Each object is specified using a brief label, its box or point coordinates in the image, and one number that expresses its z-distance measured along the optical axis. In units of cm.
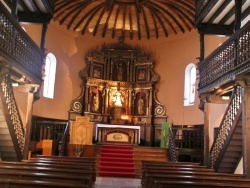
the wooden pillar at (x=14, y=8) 770
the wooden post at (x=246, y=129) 668
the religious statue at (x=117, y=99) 1490
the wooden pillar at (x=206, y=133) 972
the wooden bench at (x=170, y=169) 630
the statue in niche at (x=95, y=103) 1486
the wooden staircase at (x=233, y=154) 799
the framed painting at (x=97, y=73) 1523
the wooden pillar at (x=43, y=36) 1048
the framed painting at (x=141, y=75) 1535
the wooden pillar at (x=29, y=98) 962
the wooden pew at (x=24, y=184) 388
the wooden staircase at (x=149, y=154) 1062
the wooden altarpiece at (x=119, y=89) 1470
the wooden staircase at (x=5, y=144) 795
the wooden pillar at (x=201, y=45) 1063
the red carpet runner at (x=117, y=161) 966
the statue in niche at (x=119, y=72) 1553
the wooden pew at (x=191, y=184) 449
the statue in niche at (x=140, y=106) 1504
